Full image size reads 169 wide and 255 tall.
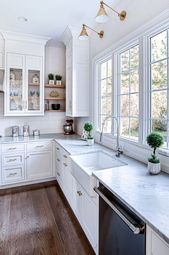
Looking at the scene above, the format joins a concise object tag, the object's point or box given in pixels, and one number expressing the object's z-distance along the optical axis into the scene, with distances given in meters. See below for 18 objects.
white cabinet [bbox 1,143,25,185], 2.95
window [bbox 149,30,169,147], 1.66
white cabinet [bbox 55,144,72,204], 2.34
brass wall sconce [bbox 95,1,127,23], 1.69
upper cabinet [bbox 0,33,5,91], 3.12
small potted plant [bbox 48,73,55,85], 3.62
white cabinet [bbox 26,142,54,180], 3.11
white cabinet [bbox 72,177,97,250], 1.59
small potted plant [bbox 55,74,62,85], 3.67
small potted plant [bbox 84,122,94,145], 2.68
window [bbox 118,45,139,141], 2.06
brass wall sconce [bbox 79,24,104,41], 2.07
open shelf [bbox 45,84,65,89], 3.55
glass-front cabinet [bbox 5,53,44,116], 3.19
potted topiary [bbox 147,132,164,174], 1.48
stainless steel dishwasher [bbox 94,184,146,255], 0.97
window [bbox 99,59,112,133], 2.64
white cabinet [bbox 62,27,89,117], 3.10
